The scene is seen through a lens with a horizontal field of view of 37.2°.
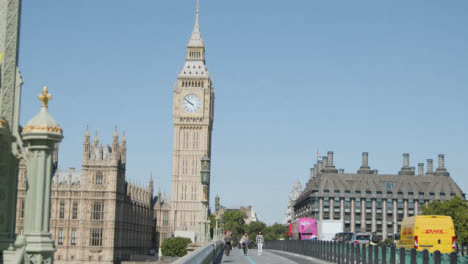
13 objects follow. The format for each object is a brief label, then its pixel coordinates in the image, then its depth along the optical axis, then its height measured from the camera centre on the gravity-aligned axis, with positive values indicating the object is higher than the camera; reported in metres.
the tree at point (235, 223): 191.38 -2.17
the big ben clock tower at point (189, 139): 135.25 +14.74
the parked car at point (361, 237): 45.02 -1.27
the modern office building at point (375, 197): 153.88 +4.79
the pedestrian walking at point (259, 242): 46.41 -1.75
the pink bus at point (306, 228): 69.50 -1.13
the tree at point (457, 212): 92.19 +1.04
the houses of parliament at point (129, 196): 107.88 +2.85
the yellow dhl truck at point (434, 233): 31.33 -0.62
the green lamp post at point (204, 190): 32.59 +1.16
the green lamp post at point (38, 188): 9.92 +0.33
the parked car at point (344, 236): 49.21 -1.37
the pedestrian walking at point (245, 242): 46.88 -1.82
